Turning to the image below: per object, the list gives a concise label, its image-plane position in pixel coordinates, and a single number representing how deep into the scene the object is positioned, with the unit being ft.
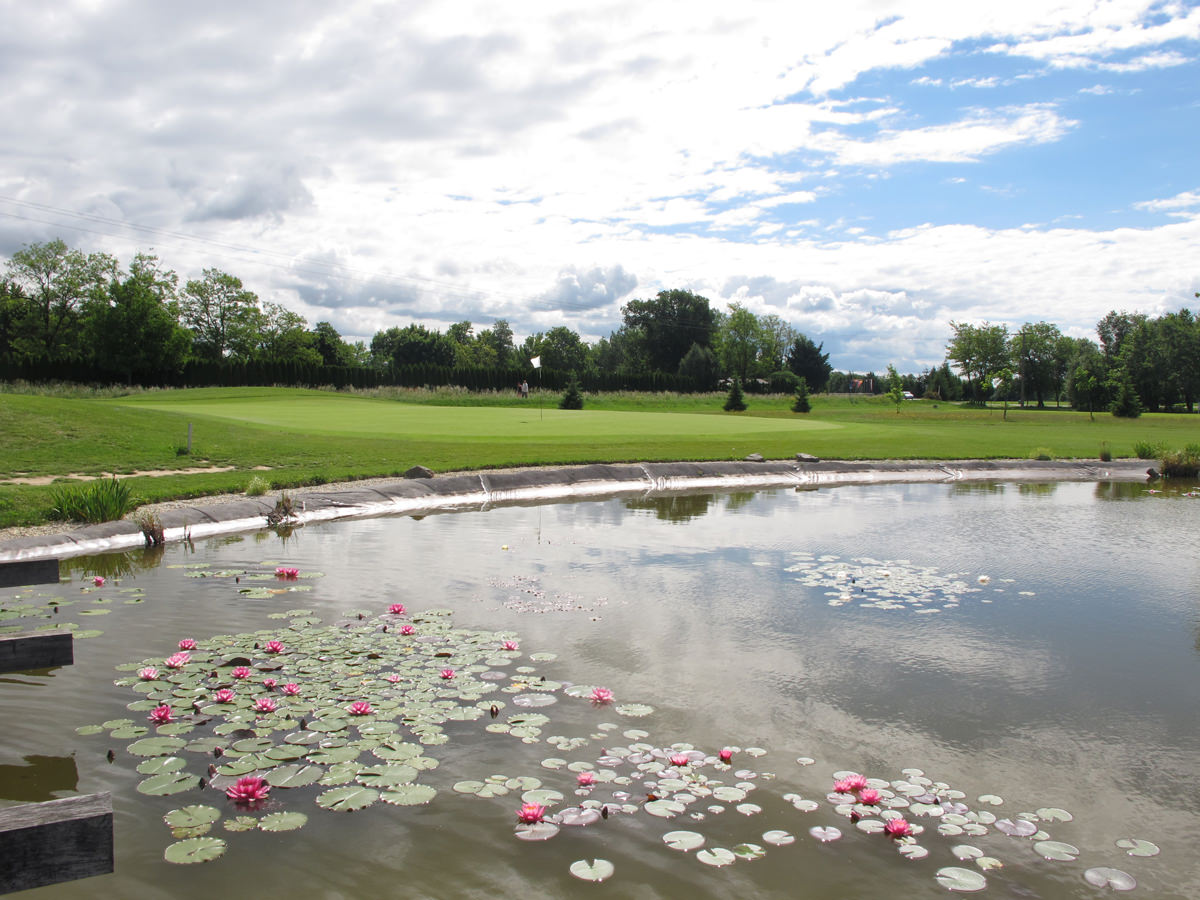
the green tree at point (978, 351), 315.78
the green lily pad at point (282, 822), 13.70
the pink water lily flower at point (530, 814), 13.91
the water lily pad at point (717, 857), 12.99
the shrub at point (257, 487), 46.96
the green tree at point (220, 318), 273.95
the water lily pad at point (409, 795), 14.60
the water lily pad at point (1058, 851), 13.41
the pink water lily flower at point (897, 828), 13.88
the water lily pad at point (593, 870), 12.55
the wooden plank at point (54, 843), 7.57
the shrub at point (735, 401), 192.54
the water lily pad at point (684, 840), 13.41
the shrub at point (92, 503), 38.37
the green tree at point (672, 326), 371.76
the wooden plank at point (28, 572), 16.68
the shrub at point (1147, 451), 88.04
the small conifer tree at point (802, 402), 189.88
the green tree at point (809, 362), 345.10
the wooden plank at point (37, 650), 14.17
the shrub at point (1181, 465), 77.92
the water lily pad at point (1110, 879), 12.73
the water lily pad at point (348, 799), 14.39
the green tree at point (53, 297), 233.14
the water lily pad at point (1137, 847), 13.66
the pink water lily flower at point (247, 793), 14.44
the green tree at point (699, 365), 326.24
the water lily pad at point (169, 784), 14.73
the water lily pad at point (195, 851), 12.78
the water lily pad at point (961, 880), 12.51
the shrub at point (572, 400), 168.25
